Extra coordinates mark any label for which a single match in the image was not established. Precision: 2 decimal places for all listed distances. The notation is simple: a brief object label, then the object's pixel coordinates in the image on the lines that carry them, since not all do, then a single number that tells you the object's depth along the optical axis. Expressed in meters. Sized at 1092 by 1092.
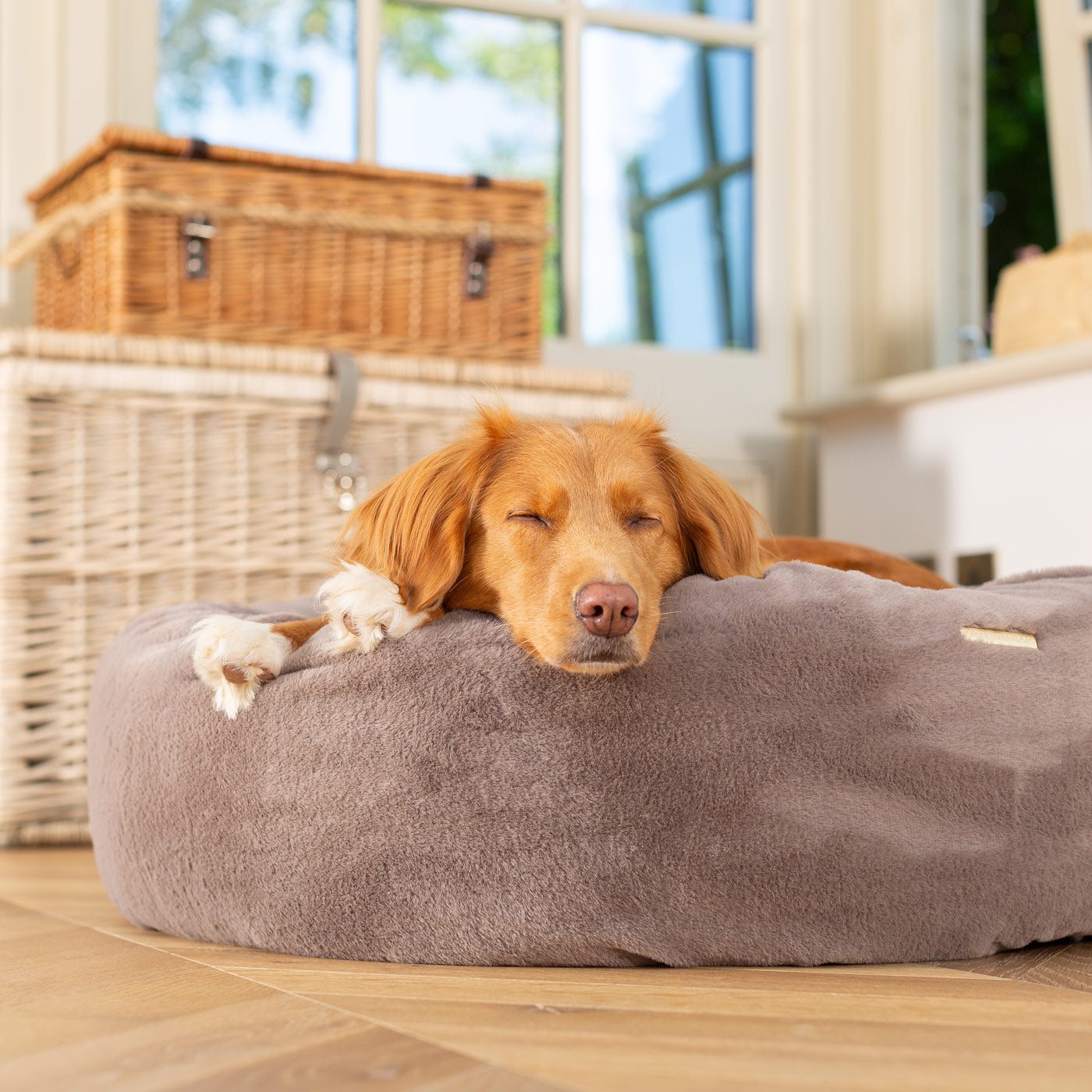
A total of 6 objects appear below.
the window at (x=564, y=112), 3.17
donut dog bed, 1.37
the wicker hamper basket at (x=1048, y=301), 2.76
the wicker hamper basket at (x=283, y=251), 2.46
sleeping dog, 1.39
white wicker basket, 2.29
